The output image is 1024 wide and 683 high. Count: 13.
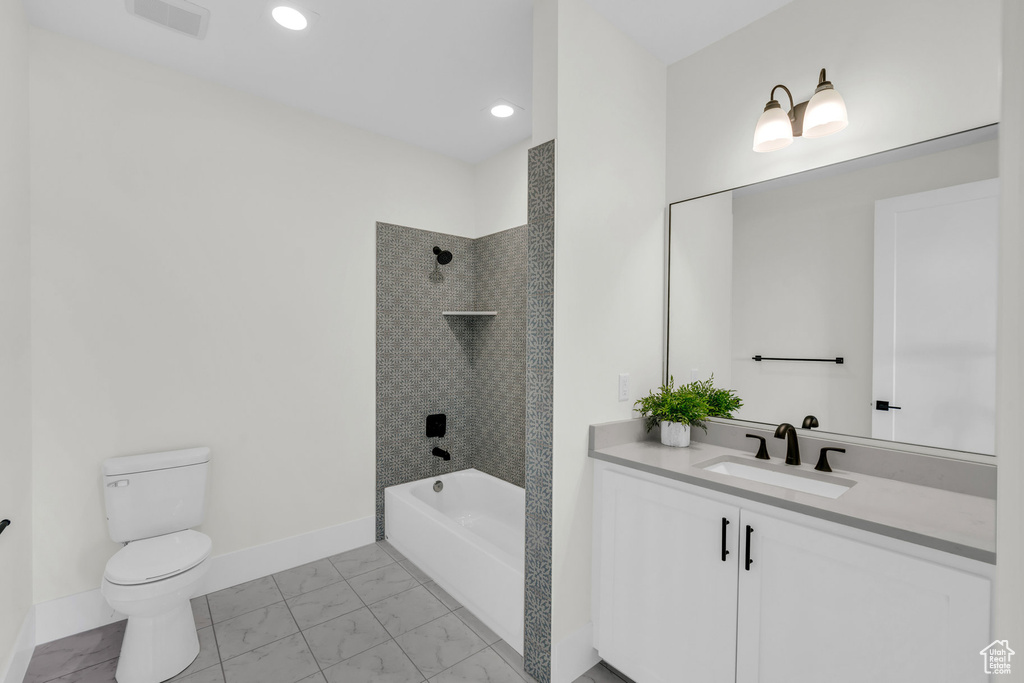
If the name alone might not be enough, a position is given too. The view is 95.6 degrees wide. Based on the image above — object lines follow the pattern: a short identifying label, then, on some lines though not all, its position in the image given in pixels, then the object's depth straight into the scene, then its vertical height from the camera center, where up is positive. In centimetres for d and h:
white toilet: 178 -91
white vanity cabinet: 109 -73
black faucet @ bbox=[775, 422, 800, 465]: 171 -39
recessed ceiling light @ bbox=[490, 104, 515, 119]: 266 +131
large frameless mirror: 144 +16
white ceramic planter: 197 -41
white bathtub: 207 -114
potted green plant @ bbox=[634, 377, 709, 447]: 193 -31
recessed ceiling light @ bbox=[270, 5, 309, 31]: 189 +133
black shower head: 321 +56
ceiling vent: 185 +132
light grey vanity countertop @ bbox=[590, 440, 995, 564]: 109 -46
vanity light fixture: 164 +81
